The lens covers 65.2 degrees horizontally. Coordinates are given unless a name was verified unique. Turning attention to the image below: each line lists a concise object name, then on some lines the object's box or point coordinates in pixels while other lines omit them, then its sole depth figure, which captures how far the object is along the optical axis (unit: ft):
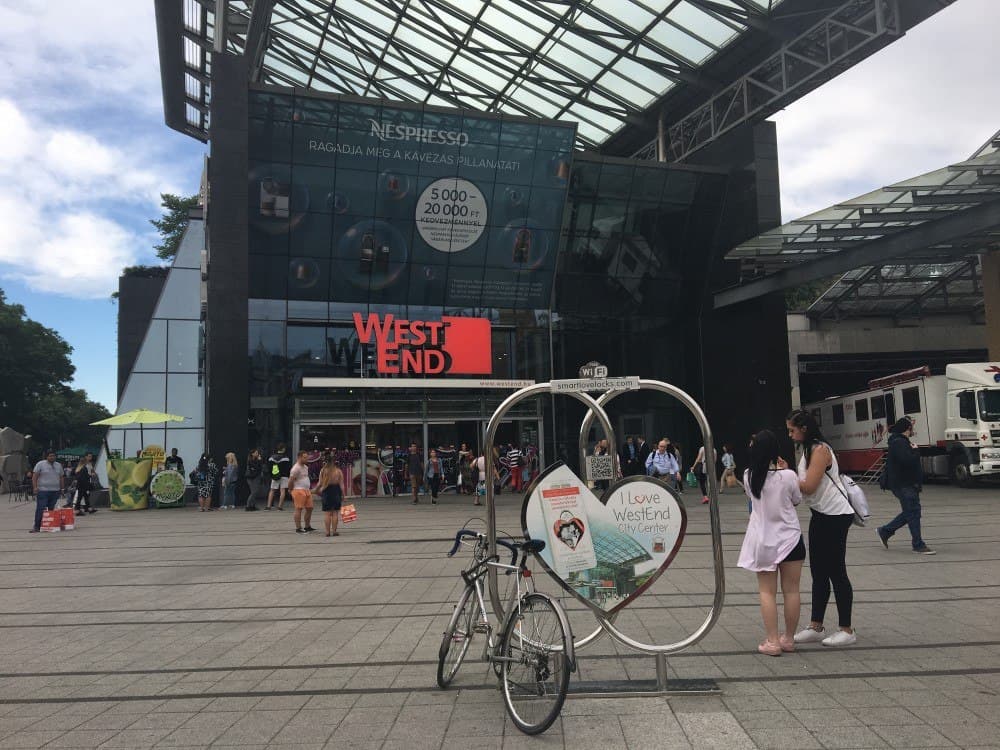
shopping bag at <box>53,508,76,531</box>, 52.70
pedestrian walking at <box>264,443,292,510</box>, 69.10
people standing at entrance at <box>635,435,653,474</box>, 66.66
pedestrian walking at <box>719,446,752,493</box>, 76.68
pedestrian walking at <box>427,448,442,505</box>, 69.10
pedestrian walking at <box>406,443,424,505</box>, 69.41
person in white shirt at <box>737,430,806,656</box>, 18.13
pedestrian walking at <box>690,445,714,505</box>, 65.26
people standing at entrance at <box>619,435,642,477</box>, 65.98
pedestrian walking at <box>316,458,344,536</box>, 45.24
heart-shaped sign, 16.56
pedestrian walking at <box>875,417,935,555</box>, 31.89
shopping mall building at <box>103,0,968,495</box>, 75.66
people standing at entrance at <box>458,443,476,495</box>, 78.33
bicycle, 13.76
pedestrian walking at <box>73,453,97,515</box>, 64.95
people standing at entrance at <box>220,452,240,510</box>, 69.82
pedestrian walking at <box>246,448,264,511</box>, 70.18
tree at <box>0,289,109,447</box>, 179.32
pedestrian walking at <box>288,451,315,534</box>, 48.01
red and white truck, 66.49
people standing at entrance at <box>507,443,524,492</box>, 82.58
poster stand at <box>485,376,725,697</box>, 15.90
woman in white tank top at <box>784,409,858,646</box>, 18.80
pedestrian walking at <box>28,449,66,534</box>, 51.90
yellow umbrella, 73.22
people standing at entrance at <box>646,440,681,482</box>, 59.62
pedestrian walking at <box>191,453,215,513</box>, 68.85
